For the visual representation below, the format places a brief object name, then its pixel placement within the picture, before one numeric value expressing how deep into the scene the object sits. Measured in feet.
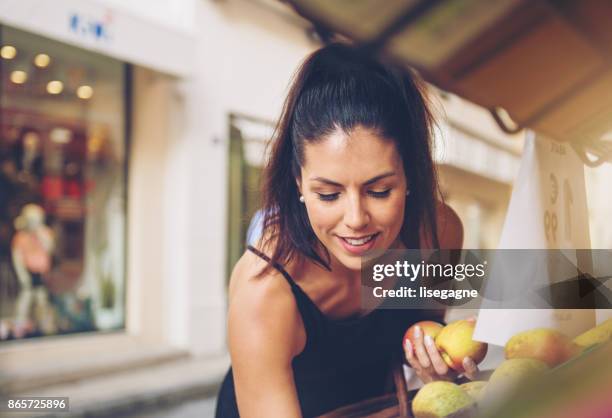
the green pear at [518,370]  3.95
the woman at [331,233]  3.93
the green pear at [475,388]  4.00
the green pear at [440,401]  4.00
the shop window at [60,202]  12.98
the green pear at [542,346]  4.13
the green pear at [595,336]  4.11
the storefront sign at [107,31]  7.00
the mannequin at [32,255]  16.44
